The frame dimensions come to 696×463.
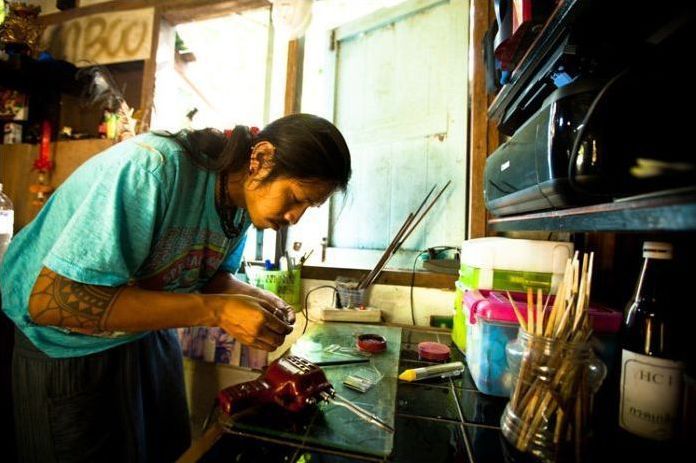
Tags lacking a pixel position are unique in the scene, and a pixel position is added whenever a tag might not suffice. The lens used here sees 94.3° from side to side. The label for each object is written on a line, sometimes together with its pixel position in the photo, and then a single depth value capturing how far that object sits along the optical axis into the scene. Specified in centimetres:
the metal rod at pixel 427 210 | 164
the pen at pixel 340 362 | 94
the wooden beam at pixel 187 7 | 202
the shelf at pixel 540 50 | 60
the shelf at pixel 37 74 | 196
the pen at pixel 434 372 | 90
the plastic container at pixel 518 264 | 95
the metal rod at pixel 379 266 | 156
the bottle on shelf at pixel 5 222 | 145
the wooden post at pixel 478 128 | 153
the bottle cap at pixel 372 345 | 105
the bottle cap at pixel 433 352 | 104
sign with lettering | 212
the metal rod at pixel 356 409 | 66
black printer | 39
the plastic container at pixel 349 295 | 155
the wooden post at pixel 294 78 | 189
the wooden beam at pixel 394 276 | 157
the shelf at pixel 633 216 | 29
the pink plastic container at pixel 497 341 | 78
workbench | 59
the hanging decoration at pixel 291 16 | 175
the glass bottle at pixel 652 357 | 58
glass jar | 55
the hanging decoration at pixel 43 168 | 208
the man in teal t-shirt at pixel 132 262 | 70
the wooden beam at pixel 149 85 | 206
